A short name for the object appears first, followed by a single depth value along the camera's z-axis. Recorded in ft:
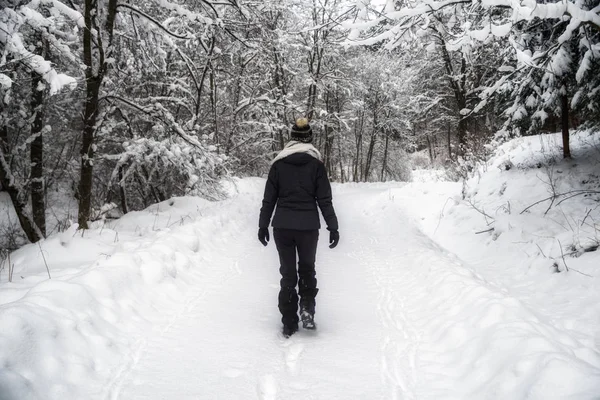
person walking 12.66
